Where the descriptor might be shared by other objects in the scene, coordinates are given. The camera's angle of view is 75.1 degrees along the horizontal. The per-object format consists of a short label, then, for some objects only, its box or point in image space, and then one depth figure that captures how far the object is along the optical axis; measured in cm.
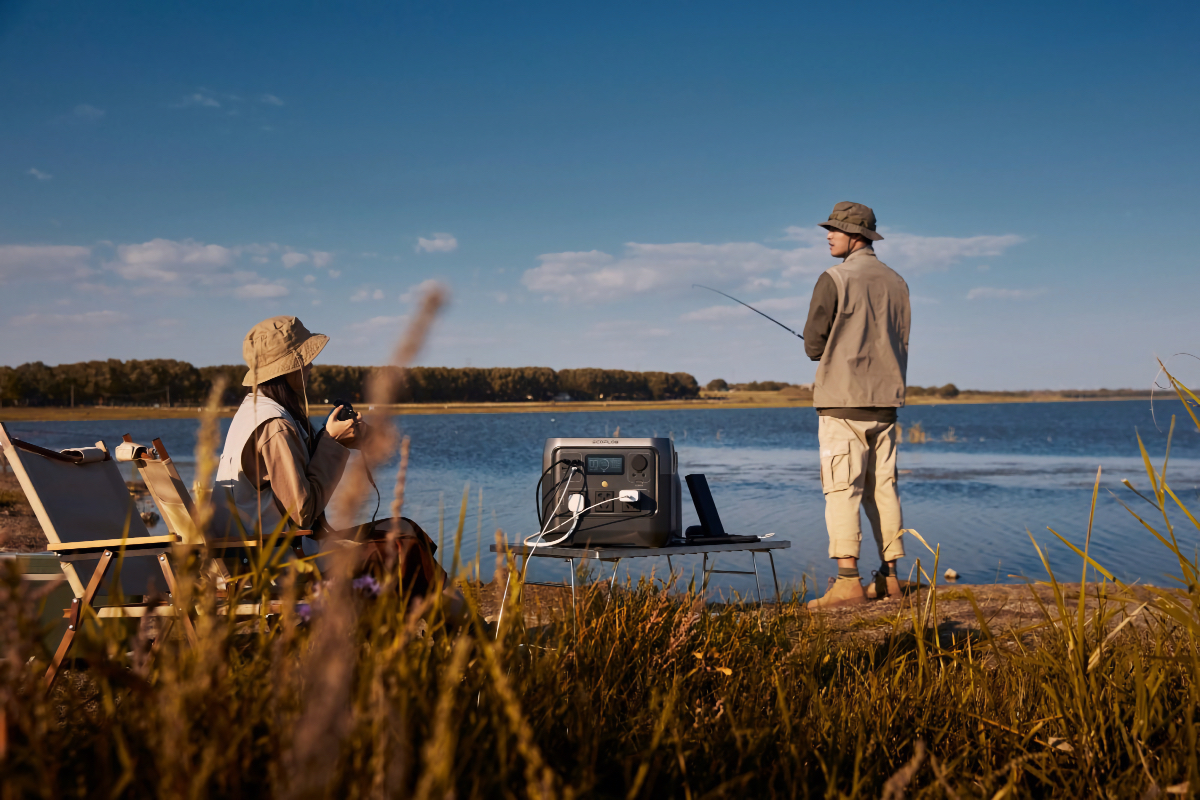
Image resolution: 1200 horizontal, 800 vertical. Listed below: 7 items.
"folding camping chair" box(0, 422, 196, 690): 217
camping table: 333
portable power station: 348
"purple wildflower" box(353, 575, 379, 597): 140
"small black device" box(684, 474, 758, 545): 374
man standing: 432
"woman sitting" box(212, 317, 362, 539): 261
